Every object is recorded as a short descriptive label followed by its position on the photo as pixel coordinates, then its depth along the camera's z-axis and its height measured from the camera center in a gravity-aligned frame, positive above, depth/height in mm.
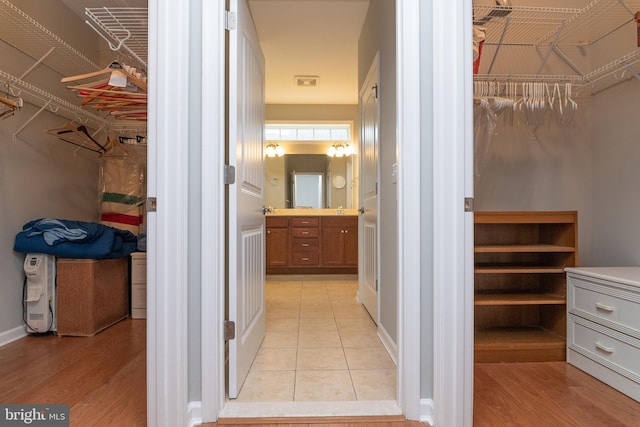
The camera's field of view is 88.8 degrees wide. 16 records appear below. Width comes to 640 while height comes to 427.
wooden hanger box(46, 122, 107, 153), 2497 +634
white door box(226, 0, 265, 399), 1483 +77
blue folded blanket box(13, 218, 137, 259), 2213 -185
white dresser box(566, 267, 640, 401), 1519 -563
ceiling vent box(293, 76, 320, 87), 4020 +1668
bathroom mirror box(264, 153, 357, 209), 5078 +511
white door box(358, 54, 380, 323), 2529 +204
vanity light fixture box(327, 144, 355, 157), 5039 +980
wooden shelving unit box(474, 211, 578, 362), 1904 -462
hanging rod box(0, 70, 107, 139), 2049 +805
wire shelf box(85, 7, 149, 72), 1885 +1195
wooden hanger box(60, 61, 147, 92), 2055 +872
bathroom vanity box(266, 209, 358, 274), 4457 -380
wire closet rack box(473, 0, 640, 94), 1928 +1221
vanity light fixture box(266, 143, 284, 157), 5007 +974
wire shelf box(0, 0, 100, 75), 1970 +1204
